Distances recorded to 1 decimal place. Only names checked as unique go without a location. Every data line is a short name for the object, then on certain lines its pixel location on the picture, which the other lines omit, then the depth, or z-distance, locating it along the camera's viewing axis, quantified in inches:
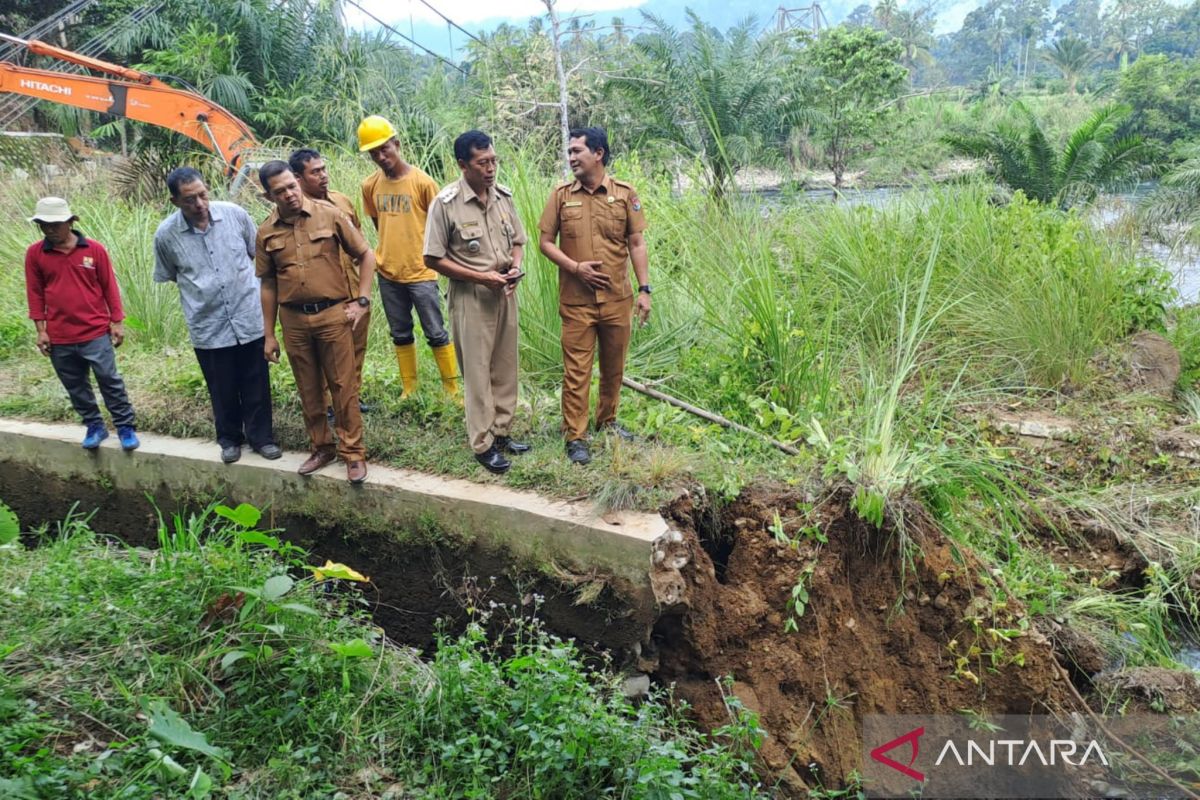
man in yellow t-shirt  219.6
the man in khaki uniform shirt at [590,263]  190.2
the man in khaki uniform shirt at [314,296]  192.1
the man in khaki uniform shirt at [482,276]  189.6
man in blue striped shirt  209.8
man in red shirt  216.5
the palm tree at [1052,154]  540.4
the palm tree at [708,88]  606.2
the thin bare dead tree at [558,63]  448.5
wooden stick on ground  203.8
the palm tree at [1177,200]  478.9
